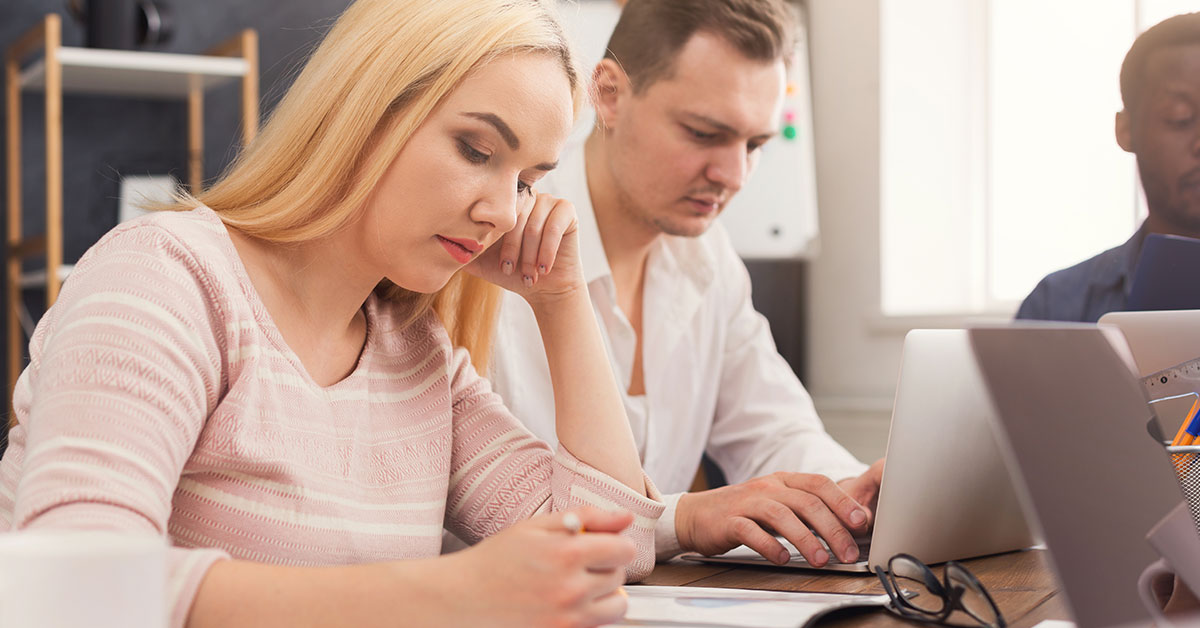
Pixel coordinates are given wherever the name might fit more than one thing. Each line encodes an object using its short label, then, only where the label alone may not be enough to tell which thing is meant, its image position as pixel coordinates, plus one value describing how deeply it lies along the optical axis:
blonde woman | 0.62
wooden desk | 0.75
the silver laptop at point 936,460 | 0.89
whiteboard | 2.87
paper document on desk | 0.71
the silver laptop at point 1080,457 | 0.56
